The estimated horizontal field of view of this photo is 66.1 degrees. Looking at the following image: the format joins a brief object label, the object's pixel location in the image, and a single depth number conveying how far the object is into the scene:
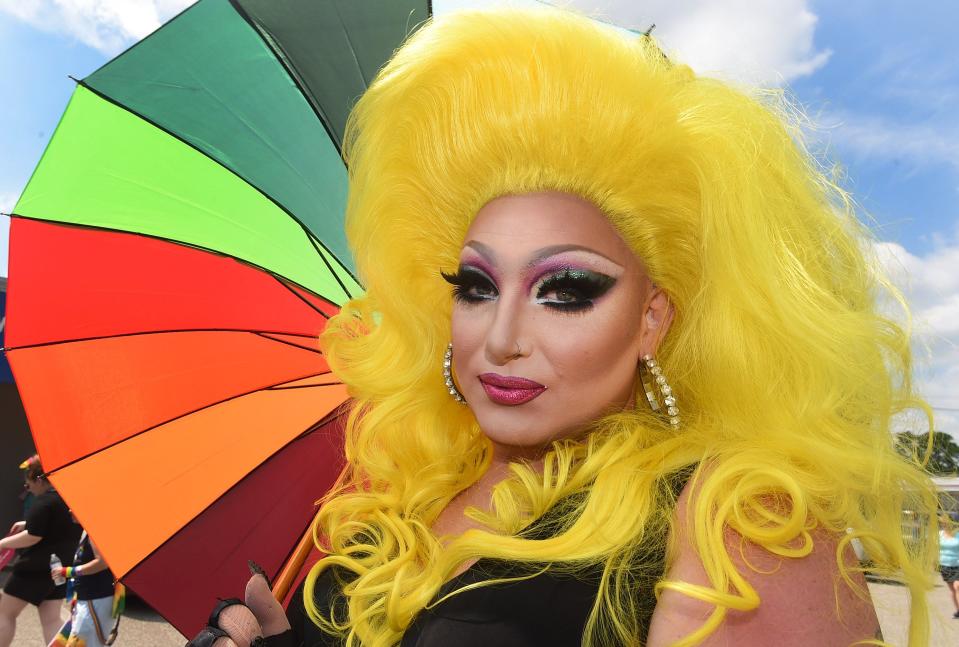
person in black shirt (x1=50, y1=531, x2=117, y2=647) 5.55
